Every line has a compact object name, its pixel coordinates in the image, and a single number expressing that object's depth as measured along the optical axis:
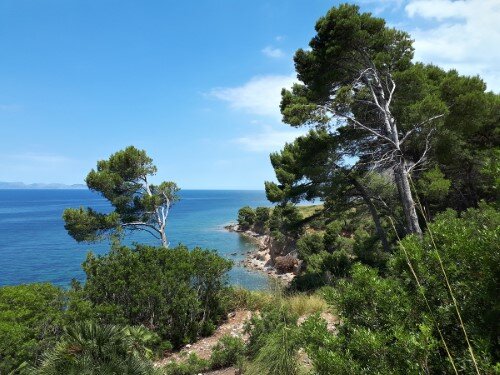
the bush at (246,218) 65.00
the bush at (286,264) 31.00
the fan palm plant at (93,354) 3.87
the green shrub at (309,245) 27.81
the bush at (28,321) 6.19
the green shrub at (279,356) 5.09
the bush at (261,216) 59.22
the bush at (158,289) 8.72
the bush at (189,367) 6.72
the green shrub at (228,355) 7.03
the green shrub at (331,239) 28.33
